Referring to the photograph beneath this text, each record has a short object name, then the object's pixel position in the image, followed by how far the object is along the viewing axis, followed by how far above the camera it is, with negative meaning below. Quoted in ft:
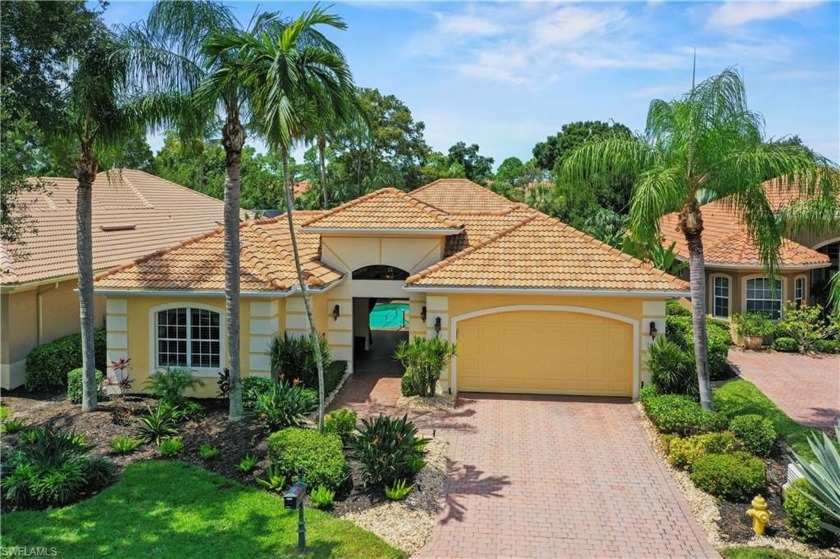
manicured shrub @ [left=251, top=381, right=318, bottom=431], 41.50 -9.58
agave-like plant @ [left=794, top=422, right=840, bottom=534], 28.71 -10.09
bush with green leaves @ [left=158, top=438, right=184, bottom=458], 38.17 -11.23
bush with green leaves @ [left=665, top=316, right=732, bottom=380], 57.21 -6.92
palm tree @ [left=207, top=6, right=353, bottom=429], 34.47 +11.52
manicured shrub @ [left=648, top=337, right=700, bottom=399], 48.26 -7.98
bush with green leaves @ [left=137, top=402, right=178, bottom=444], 40.60 -10.50
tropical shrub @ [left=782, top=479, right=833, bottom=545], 29.07 -11.85
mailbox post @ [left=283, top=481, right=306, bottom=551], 26.99 -10.26
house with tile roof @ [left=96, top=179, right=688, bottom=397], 50.29 -2.86
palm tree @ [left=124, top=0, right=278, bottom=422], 40.65 +13.54
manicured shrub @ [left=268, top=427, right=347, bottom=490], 33.76 -10.75
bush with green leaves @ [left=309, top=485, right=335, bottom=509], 32.09 -12.06
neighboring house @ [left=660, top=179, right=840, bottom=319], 73.10 -0.25
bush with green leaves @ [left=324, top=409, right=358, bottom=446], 39.42 -10.03
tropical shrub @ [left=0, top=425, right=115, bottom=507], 31.89 -11.05
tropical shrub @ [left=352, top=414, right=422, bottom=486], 34.06 -10.33
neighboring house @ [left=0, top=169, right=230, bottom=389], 52.29 +2.77
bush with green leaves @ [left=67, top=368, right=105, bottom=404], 48.42 -9.30
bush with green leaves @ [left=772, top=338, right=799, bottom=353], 69.36 -8.43
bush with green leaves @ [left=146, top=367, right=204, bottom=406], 44.55 -8.67
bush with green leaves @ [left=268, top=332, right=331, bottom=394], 50.04 -7.64
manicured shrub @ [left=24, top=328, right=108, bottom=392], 52.60 -8.36
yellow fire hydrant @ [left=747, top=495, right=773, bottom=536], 29.91 -12.02
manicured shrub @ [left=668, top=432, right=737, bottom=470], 36.70 -10.72
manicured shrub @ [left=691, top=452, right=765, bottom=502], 33.17 -11.30
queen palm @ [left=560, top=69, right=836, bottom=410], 39.27 +6.97
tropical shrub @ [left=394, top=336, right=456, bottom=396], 50.42 -7.57
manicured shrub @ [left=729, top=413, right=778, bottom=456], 38.24 -10.31
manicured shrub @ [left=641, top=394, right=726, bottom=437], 40.81 -10.00
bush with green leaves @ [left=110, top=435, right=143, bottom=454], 38.40 -11.18
